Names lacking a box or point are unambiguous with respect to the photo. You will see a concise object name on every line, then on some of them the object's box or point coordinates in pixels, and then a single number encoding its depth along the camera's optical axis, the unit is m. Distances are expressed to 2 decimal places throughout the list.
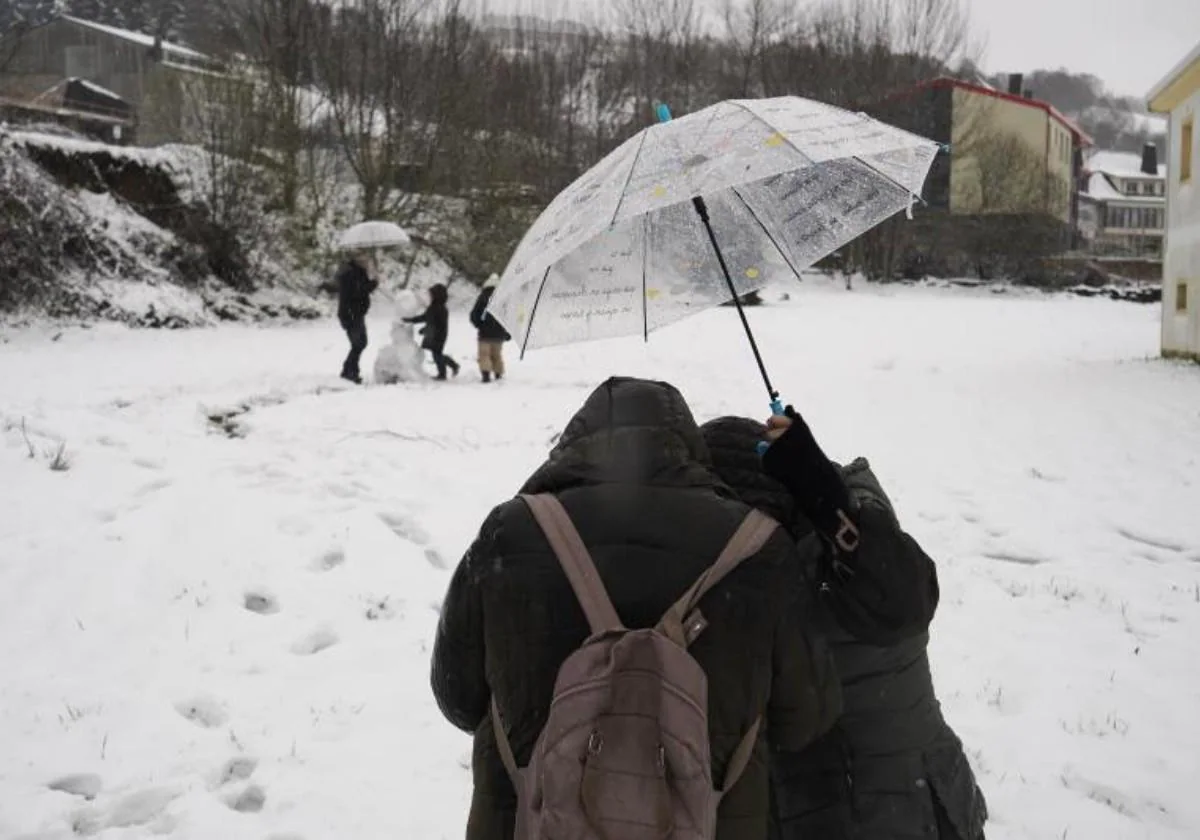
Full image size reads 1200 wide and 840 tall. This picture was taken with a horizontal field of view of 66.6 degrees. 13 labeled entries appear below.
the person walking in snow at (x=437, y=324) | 14.23
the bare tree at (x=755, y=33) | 51.97
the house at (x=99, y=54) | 60.03
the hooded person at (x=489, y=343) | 14.19
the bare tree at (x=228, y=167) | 26.16
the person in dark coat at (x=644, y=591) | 1.78
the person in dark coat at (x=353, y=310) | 14.23
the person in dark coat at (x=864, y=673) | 1.91
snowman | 14.09
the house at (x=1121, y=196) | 79.56
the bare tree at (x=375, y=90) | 32.12
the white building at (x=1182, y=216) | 16.16
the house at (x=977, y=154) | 46.12
